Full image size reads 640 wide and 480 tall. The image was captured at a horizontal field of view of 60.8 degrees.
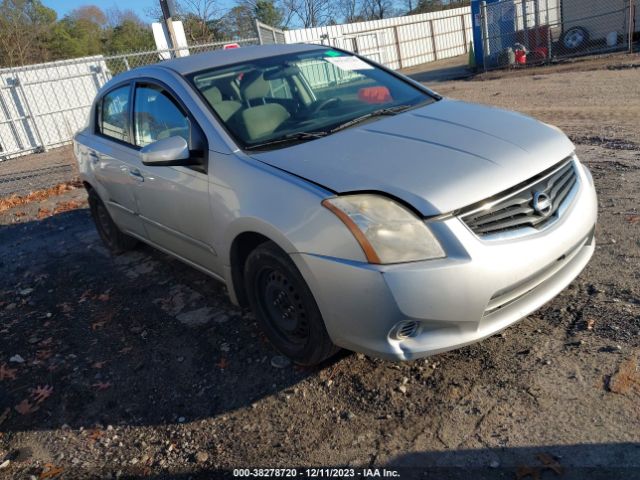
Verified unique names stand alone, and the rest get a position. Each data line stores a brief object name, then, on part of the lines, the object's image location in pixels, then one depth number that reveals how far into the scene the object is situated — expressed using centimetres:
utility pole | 1002
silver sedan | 239
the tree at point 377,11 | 5163
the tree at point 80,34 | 3881
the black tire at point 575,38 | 1747
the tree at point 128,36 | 3633
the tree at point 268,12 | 4044
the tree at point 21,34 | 3003
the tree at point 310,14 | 4452
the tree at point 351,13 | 4764
